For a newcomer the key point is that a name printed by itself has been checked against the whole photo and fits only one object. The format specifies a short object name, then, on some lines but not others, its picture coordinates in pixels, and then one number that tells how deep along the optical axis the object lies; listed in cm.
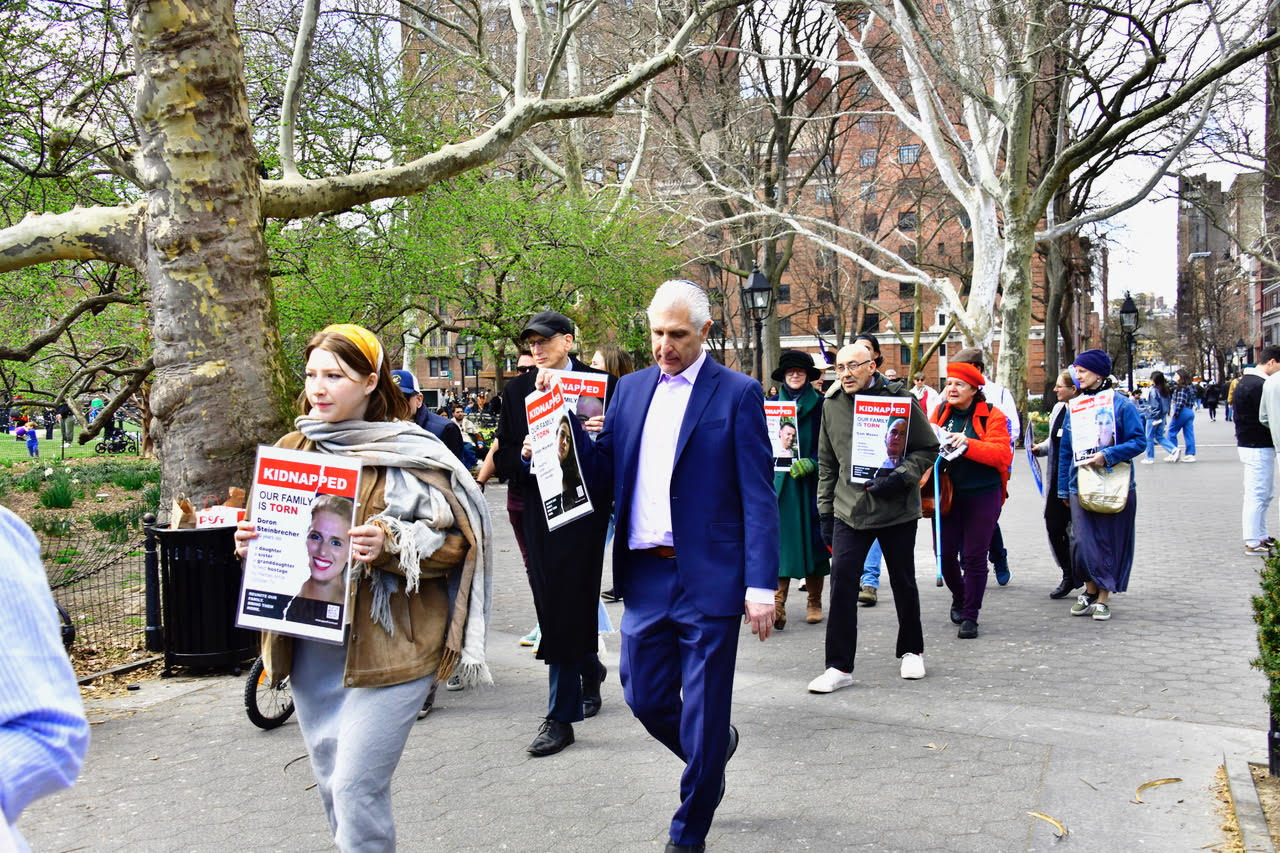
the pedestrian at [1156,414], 2186
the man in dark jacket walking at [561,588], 514
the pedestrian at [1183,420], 2219
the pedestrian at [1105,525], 784
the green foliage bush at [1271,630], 414
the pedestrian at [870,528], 609
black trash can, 664
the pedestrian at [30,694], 137
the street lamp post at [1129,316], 3017
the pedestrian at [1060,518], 870
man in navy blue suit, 381
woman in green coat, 796
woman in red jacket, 748
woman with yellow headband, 298
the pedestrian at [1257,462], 1066
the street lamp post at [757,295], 2228
